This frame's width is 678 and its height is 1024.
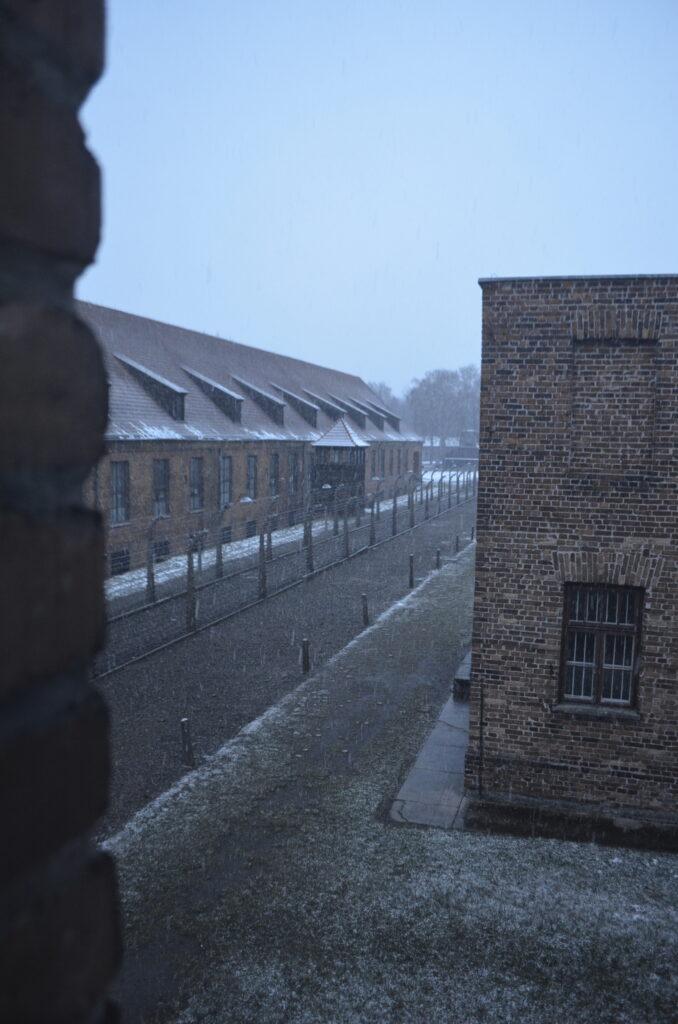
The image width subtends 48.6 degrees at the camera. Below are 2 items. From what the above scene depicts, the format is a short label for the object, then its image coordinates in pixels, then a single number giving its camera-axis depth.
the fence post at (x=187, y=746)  11.99
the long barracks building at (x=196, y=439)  26.44
